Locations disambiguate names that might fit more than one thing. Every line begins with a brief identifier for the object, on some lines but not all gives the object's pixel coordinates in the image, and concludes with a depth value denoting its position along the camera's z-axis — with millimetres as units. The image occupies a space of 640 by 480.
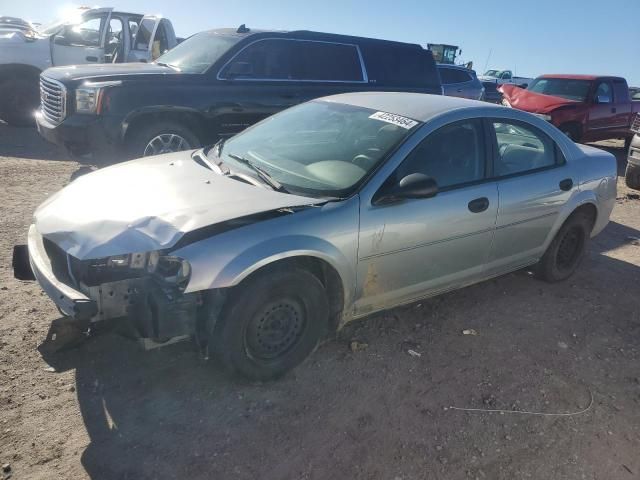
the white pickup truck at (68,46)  9578
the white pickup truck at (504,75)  35194
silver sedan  2664
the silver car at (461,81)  12375
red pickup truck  11211
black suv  5992
